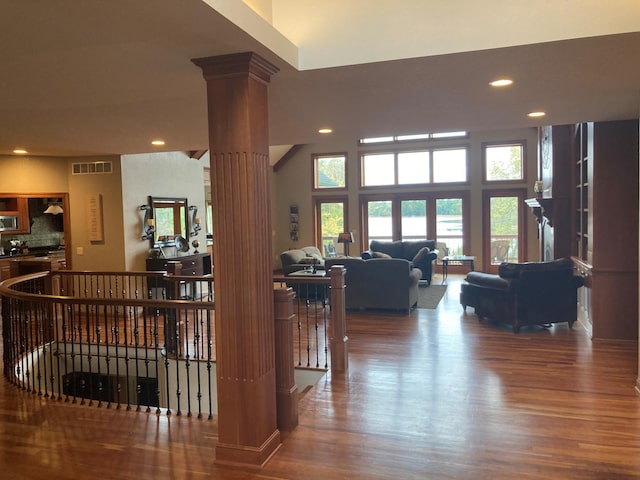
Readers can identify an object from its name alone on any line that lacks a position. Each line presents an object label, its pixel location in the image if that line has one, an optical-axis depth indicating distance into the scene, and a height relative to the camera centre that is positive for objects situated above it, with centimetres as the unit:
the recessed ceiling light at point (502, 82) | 353 +103
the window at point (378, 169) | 1284 +144
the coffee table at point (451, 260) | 1065 -86
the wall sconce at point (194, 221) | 933 +12
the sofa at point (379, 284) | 734 -94
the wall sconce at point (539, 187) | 849 +57
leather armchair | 616 -94
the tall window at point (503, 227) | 1180 -18
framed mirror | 834 +17
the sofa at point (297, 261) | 969 -76
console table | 802 -63
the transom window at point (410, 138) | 1218 +218
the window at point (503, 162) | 1173 +143
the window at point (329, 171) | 1334 +148
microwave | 858 +17
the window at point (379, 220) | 1291 +8
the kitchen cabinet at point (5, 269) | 805 -64
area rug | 820 -138
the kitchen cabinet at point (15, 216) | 861 +27
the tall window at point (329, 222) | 1345 +5
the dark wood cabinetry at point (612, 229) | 553 -13
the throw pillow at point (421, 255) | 961 -66
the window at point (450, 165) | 1218 +143
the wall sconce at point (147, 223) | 804 +9
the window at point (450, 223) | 1229 -5
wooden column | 290 -13
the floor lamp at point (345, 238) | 1196 -36
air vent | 767 +99
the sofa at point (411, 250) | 1027 -66
